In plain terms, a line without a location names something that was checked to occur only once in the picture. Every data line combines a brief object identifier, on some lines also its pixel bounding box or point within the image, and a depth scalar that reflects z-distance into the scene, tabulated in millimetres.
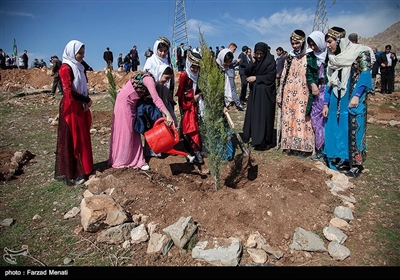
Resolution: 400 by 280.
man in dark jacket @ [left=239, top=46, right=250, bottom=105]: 9370
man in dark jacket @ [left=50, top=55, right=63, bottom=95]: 11462
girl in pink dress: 3750
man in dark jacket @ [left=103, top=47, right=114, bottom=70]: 16172
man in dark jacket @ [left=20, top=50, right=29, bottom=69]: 20230
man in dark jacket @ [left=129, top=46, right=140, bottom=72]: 18188
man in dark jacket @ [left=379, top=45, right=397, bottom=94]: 11289
